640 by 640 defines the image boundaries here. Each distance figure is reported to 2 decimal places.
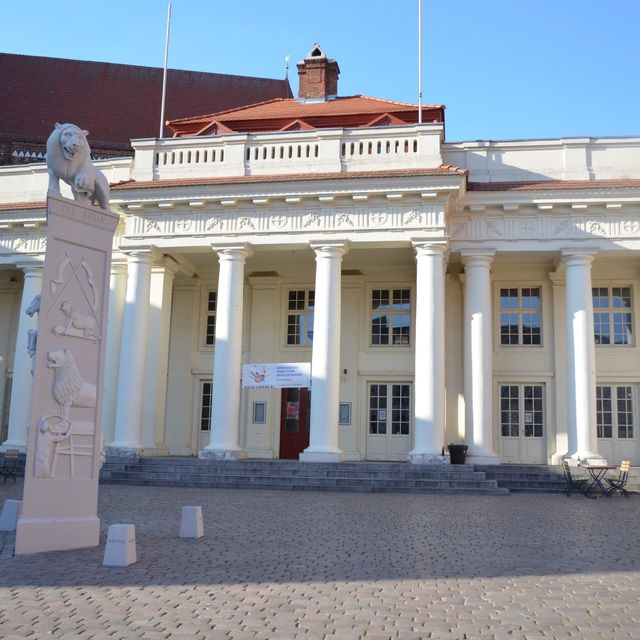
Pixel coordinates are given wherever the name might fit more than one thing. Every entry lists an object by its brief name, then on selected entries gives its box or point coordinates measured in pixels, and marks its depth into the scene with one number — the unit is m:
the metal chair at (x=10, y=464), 18.27
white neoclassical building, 19.75
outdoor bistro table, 16.69
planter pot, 19.70
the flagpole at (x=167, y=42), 25.88
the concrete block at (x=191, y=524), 9.51
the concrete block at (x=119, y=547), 7.59
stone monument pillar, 8.59
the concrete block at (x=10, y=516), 9.92
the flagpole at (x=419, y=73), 22.78
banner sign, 20.39
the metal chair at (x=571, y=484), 16.89
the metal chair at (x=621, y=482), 16.45
